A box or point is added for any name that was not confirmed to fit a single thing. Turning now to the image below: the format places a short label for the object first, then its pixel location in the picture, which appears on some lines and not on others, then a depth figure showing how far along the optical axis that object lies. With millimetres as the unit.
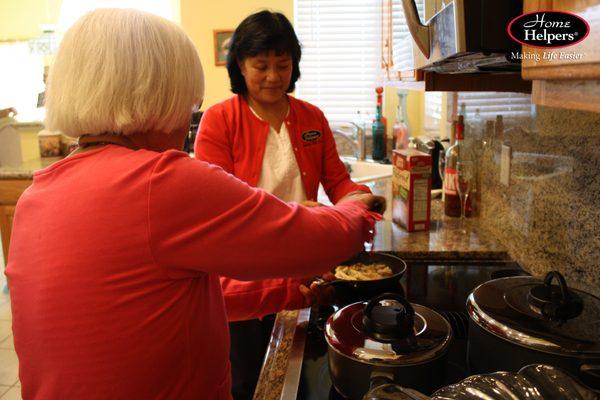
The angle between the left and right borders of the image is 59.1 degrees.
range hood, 654
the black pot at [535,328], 701
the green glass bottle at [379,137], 3463
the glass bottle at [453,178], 1950
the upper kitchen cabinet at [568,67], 439
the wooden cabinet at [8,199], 3256
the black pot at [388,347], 773
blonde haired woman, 741
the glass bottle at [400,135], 3252
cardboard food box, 1729
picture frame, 3896
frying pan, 1215
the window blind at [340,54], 3867
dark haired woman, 1697
